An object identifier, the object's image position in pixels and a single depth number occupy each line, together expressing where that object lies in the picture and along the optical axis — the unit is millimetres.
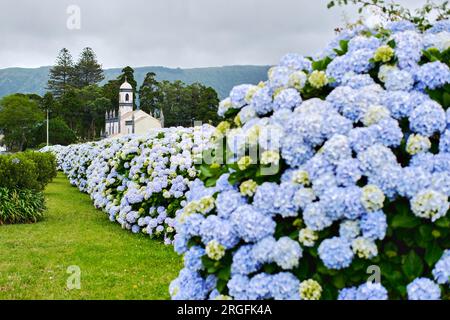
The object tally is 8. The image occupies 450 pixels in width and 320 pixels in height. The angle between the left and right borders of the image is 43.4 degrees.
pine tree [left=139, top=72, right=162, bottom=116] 102312
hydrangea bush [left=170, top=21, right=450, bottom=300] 3111
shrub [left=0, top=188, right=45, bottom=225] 12078
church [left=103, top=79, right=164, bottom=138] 90750
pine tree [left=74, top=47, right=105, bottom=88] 112188
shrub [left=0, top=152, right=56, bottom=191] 12383
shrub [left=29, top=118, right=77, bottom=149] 76812
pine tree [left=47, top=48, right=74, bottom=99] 108375
